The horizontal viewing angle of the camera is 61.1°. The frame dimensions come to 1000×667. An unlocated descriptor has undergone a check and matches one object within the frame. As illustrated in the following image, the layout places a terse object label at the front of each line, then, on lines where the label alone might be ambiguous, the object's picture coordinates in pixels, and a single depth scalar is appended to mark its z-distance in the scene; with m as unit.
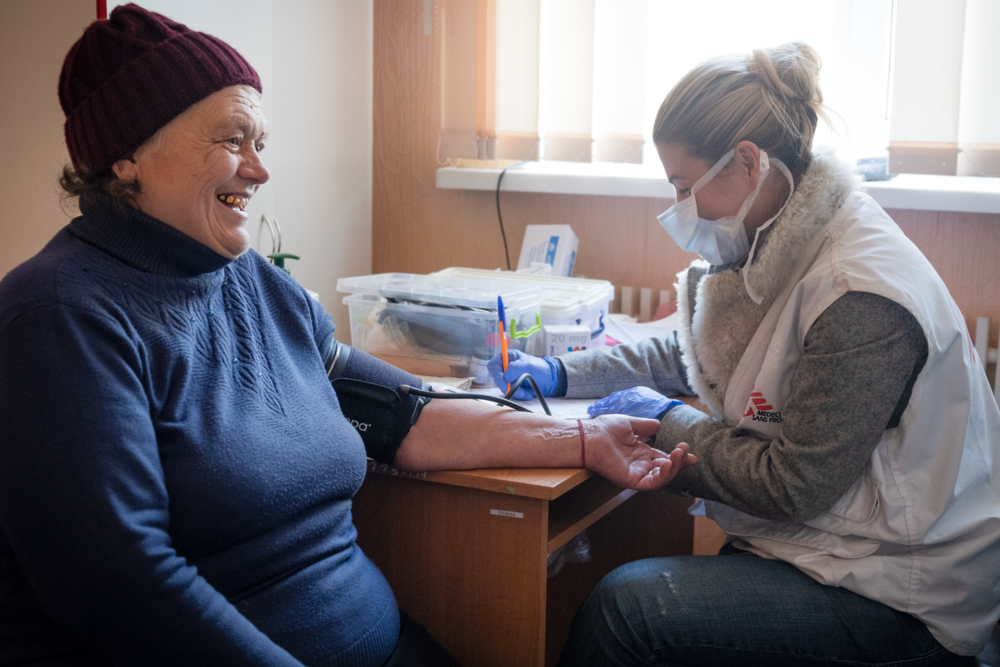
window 1.97
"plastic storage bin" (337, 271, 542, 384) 1.73
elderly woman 0.83
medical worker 1.16
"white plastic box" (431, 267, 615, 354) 1.84
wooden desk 1.26
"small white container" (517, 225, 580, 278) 2.37
